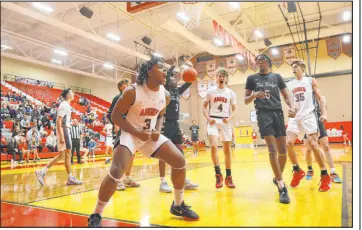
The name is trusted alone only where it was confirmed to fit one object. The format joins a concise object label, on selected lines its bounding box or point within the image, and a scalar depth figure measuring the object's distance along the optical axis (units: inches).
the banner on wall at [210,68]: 778.8
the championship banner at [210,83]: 773.9
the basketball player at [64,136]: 181.6
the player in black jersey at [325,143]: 154.7
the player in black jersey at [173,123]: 149.1
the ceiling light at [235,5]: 437.3
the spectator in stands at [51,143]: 491.5
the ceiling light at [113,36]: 561.2
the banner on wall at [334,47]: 647.1
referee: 356.5
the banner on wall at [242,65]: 744.3
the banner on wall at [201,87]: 792.9
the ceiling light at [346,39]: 621.9
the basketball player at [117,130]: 159.5
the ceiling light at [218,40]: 586.5
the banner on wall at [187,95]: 822.1
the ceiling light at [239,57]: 718.3
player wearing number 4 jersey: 159.3
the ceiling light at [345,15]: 575.2
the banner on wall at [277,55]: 703.1
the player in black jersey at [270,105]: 128.9
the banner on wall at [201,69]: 793.2
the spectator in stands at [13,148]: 415.9
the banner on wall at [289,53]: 682.5
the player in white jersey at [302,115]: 149.4
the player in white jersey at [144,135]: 86.4
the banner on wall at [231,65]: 764.0
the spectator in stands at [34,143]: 431.2
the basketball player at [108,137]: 438.7
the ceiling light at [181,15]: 451.1
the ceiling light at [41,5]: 434.5
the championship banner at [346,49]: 639.4
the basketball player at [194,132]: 537.9
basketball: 136.2
